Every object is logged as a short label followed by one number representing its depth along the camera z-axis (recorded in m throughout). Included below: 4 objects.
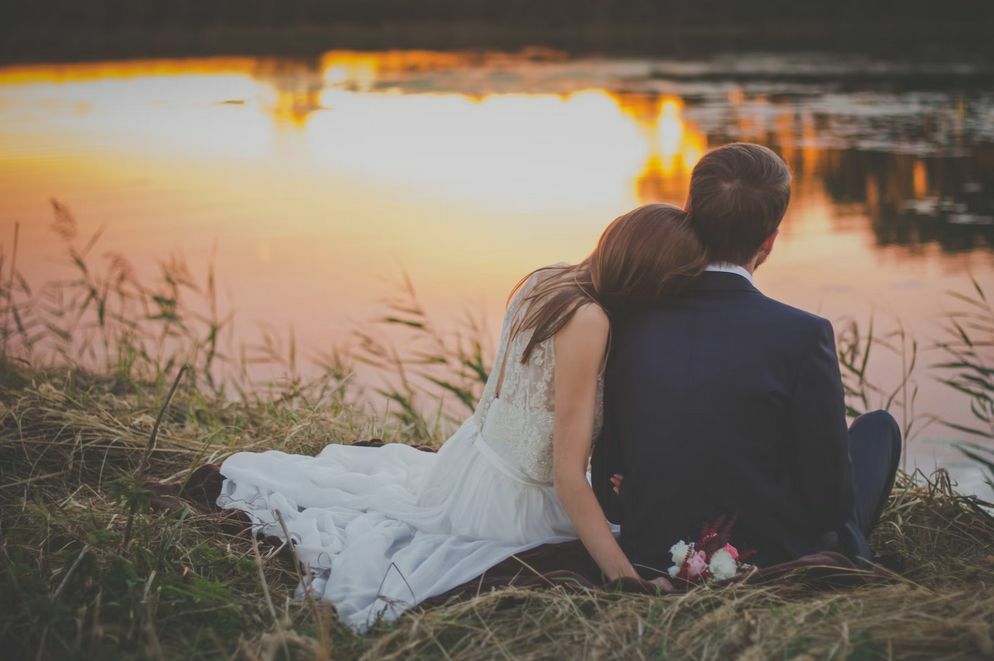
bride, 2.48
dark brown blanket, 2.50
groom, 2.35
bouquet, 2.46
